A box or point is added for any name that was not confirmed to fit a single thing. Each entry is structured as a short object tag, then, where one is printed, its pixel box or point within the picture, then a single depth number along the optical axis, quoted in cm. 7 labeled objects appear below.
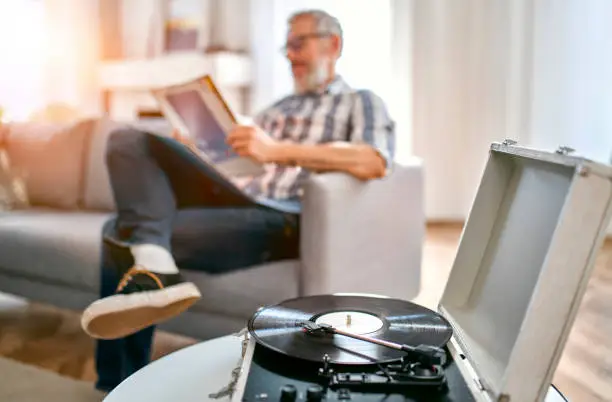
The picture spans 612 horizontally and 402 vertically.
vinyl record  71
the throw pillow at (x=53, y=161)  228
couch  151
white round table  79
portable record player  60
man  120
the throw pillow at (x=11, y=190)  227
